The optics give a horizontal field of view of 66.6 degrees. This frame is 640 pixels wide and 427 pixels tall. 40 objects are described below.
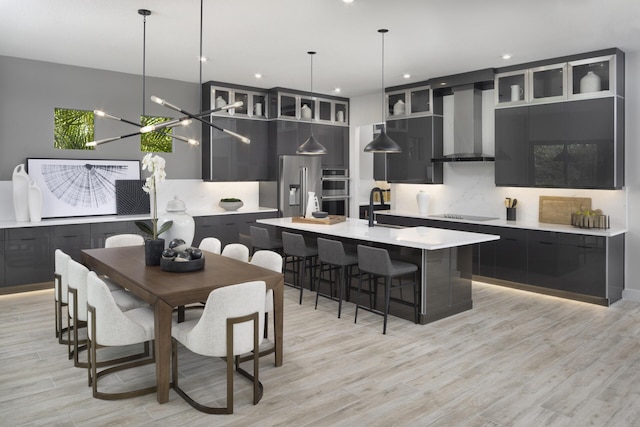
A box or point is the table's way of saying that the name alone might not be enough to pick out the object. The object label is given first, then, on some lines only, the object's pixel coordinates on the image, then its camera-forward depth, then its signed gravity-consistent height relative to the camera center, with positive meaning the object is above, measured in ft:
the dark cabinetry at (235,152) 26.73 +2.79
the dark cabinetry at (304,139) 28.73 +3.78
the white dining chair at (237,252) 16.08 -1.70
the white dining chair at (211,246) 17.47 -1.61
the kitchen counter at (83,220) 20.25 -0.84
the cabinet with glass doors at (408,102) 26.11 +5.46
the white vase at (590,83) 19.78 +4.85
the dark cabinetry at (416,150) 25.96 +2.77
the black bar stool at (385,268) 15.60 -2.21
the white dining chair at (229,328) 10.10 -2.69
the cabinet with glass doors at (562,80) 19.49 +5.19
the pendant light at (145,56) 12.74 +5.96
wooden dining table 10.64 -1.93
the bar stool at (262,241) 20.74 -1.71
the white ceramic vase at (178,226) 14.56 -0.75
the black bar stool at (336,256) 17.33 -2.04
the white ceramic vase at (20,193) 20.74 +0.35
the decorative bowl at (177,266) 12.70 -1.69
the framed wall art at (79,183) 22.07 +0.87
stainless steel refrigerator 28.58 +1.14
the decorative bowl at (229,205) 27.45 -0.22
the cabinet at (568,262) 19.02 -2.49
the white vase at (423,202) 26.30 -0.06
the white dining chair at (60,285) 13.78 -2.43
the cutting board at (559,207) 21.15 -0.28
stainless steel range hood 24.12 +3.84
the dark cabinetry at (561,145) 19.47 +2.39
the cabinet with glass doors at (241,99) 26.48 +5.72
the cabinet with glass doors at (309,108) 28.76 +5.80
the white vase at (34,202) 20.90 -0.04
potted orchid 13.21 -0.74
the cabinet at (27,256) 19.92 -2.29
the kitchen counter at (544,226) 19.16 -1.10
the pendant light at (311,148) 21.48 +2.34
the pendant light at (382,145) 18.80 +2.17
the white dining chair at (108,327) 10.69 -2.83
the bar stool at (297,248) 19.25 -1.90
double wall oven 31.14 +0.64
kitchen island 16.39 -1.91
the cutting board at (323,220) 20.95 -0.83
